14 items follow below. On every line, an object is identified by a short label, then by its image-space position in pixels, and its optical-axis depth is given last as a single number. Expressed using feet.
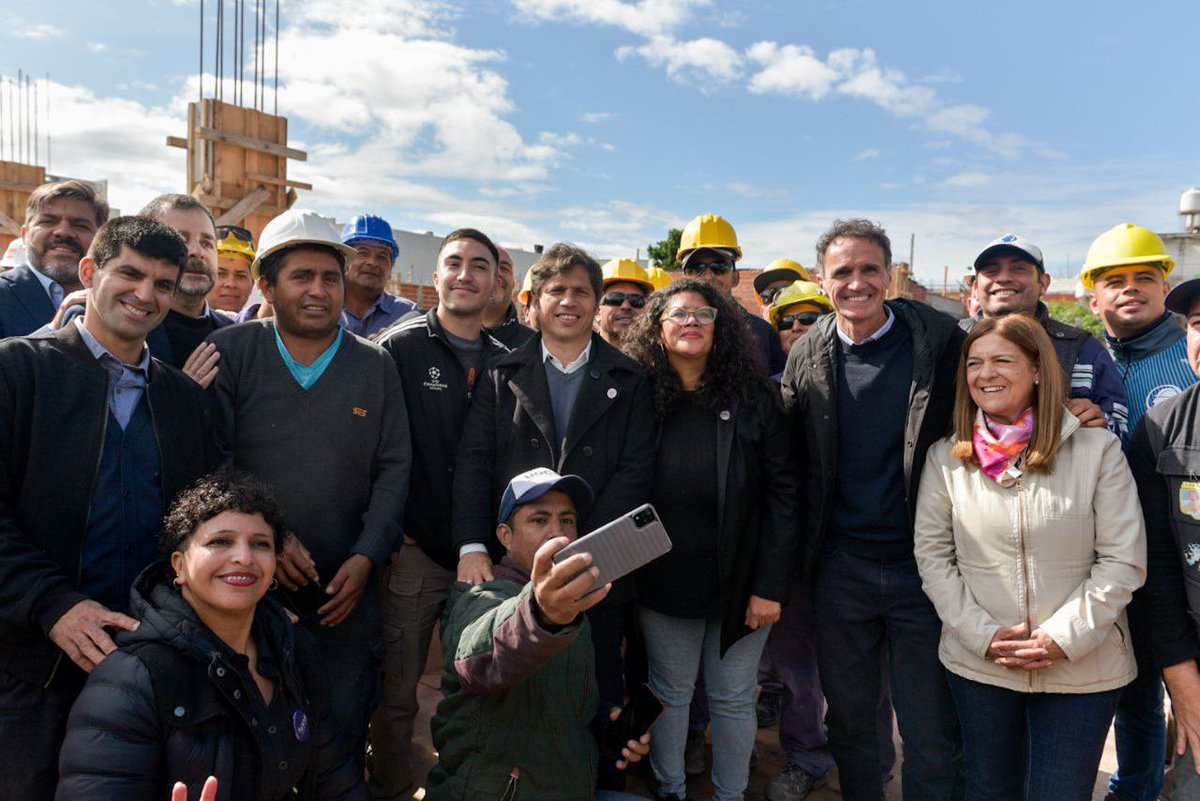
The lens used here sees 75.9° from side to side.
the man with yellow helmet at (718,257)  15.02
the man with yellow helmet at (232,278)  16.38
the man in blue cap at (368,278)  15.07
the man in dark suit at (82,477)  7.37
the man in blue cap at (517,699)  7.05
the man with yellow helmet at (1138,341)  11.17
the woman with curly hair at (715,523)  10.23
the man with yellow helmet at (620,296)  15.84
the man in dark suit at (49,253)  11.00
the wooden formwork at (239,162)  27.45
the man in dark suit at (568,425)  10.01
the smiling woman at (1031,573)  8.49
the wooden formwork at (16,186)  45.98
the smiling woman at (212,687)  6.29
